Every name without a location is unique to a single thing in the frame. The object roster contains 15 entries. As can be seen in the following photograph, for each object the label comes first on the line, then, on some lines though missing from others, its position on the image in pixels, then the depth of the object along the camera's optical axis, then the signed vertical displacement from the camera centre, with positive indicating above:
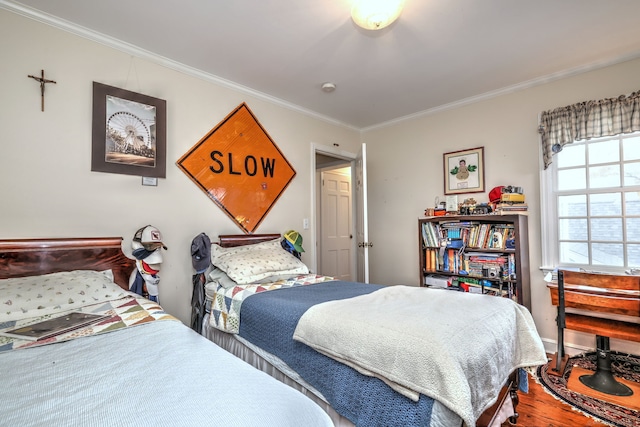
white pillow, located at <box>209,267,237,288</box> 2.37 -0.50
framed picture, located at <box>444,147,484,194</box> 3.32 +0.51
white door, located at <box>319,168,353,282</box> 4.44 -0.14
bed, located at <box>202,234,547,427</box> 1.15 -0.65
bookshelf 2.84 -0.40
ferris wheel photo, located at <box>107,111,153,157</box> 2.25 +0.66
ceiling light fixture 1.79 +1.26
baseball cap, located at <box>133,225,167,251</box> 2.21 -0.14
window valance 2.46 +0.82
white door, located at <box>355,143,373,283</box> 3.34 +0.05
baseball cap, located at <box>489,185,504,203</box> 3.02 +0.22
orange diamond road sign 2.75 +0.49
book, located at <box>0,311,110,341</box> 1.21 -0.47
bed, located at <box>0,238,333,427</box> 0.70 -0.46
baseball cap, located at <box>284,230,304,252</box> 3.16 -0.23
